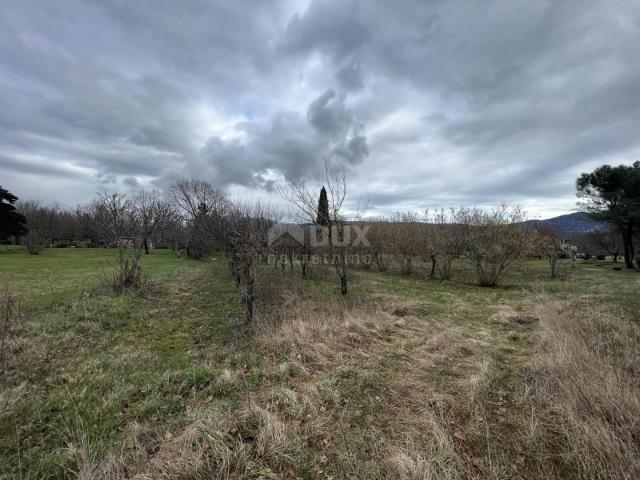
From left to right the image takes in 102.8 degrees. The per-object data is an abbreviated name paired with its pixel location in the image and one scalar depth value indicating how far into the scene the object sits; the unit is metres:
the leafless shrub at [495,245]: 12.64
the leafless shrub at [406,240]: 17.08
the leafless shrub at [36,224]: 27.91
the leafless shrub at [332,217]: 10.30
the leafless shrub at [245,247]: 6.63
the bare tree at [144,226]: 10.19
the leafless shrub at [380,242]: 18.64
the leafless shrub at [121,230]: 8.80
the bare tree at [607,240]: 29.42
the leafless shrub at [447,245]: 14.84
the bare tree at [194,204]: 28.50
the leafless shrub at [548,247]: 13.56
